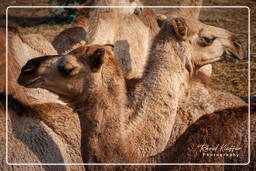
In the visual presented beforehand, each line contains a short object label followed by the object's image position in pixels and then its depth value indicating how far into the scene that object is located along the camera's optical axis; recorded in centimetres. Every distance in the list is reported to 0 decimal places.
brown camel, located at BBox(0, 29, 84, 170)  606
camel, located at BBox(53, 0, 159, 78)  860
